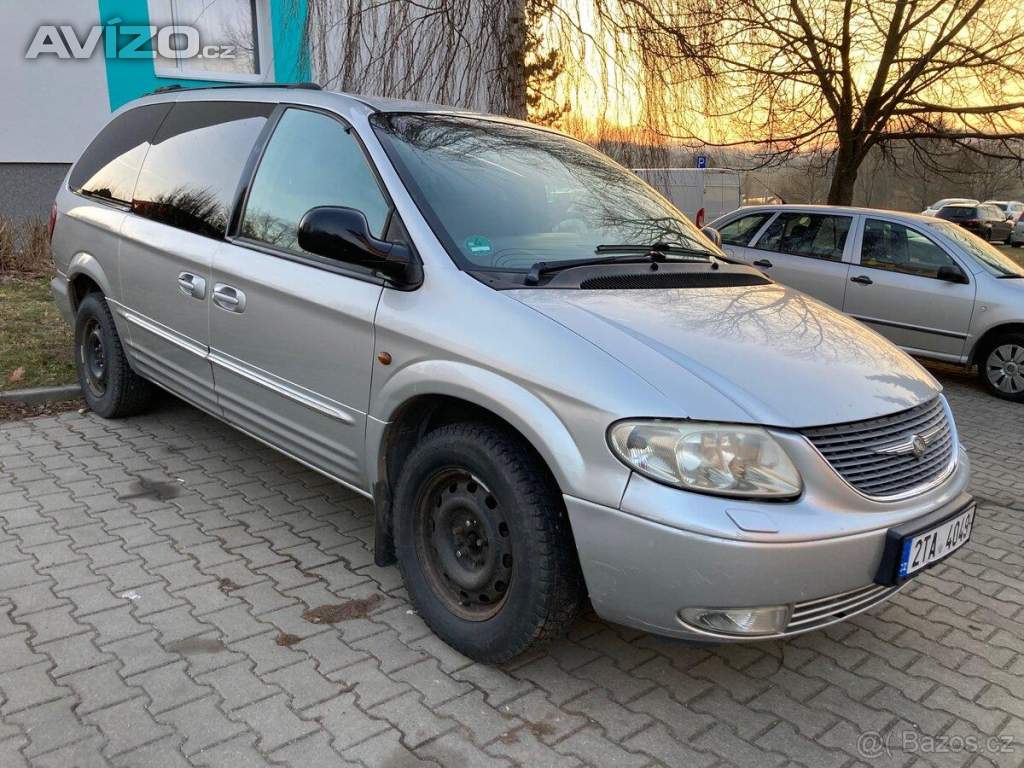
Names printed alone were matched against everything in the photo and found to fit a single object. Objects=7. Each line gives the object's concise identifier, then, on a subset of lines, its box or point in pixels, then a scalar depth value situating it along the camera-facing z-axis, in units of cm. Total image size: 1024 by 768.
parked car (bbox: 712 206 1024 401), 750
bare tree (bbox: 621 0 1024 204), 999
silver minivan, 232
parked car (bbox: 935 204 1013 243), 2991
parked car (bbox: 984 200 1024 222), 3366
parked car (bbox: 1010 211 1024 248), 2853
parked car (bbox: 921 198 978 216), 3190
